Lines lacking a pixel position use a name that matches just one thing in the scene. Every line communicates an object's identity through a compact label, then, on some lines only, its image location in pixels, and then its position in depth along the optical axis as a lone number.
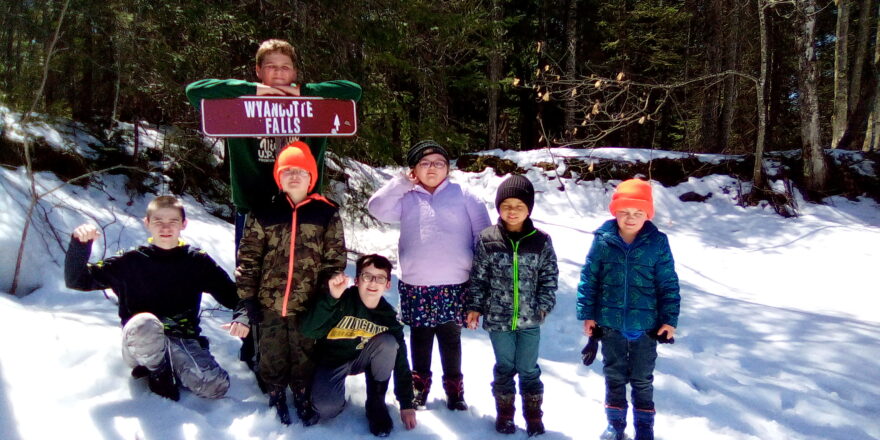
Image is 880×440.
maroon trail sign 2.85
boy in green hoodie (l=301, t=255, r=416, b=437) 2.88
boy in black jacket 2.73
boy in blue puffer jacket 2.82
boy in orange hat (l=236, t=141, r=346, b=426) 2.82
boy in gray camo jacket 2.89
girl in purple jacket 3.12
